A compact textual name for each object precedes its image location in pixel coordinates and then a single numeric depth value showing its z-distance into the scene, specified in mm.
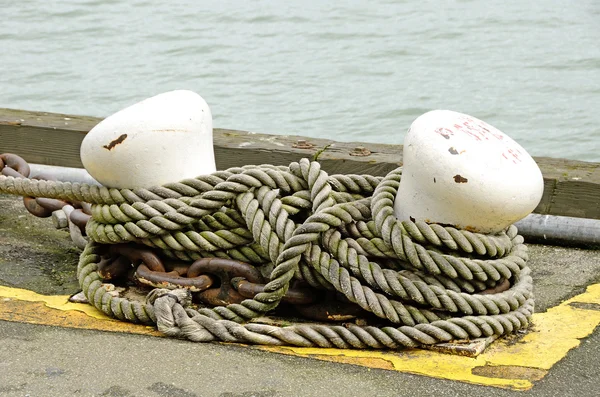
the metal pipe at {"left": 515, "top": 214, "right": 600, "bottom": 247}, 8067
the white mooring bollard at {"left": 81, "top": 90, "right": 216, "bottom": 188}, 6499
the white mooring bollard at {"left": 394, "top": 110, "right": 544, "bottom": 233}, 5894
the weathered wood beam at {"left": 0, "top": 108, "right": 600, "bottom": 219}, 8291
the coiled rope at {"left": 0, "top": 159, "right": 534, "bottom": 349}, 5945
